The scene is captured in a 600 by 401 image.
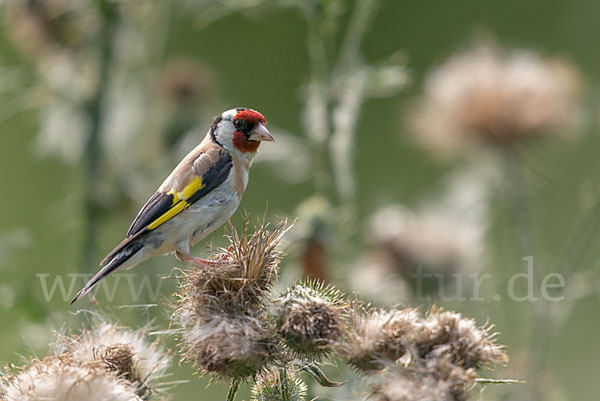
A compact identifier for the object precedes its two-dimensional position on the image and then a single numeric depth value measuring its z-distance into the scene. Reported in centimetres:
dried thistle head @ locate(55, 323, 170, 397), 501
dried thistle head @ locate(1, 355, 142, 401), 443
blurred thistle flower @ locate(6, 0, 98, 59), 1048
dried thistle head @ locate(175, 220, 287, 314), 505
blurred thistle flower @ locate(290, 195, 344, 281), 798
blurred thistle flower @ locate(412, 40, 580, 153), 986
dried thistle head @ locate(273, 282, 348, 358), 470
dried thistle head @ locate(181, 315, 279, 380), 466
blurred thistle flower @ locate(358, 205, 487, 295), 1089
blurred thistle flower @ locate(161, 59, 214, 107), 1252
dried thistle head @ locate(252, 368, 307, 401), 489
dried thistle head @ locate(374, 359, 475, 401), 422
